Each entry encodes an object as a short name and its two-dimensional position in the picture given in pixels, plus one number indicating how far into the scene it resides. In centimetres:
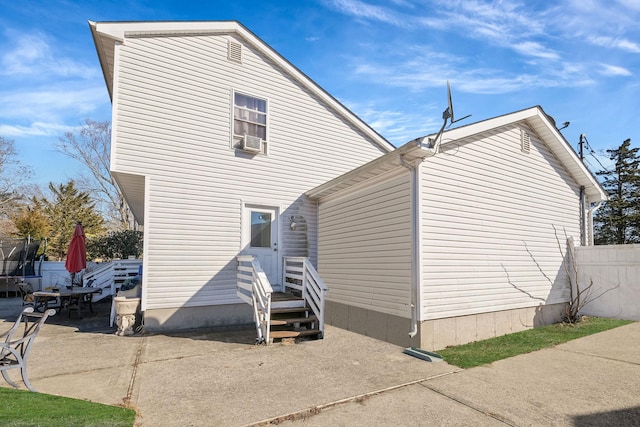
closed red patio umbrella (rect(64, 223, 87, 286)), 1006
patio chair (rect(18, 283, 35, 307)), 1031
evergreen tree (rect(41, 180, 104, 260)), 2275
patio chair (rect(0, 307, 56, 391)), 382
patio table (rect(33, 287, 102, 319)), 893
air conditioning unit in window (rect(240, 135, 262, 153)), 915
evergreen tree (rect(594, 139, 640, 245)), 2267
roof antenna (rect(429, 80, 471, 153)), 600
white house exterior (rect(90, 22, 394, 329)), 807
